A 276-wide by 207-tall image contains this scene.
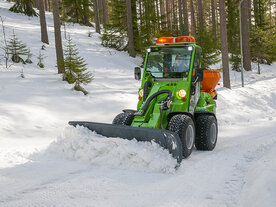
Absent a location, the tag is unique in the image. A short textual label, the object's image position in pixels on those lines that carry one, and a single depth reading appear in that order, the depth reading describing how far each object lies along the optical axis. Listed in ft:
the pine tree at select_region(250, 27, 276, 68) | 76.43
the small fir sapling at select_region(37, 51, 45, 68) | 43.45
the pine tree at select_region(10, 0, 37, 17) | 80.92
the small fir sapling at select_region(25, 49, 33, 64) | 43.29
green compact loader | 16.07
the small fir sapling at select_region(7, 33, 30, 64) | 41.59
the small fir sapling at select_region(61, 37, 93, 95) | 33.24
